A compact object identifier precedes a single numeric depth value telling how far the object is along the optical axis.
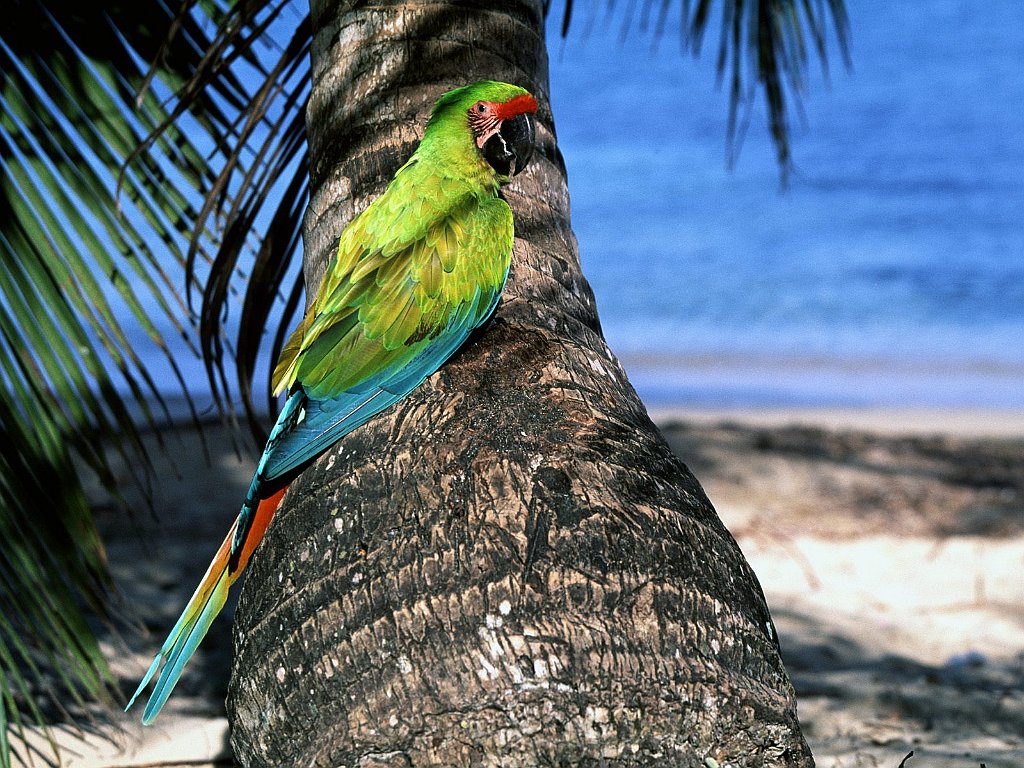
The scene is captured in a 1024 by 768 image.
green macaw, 3.31
